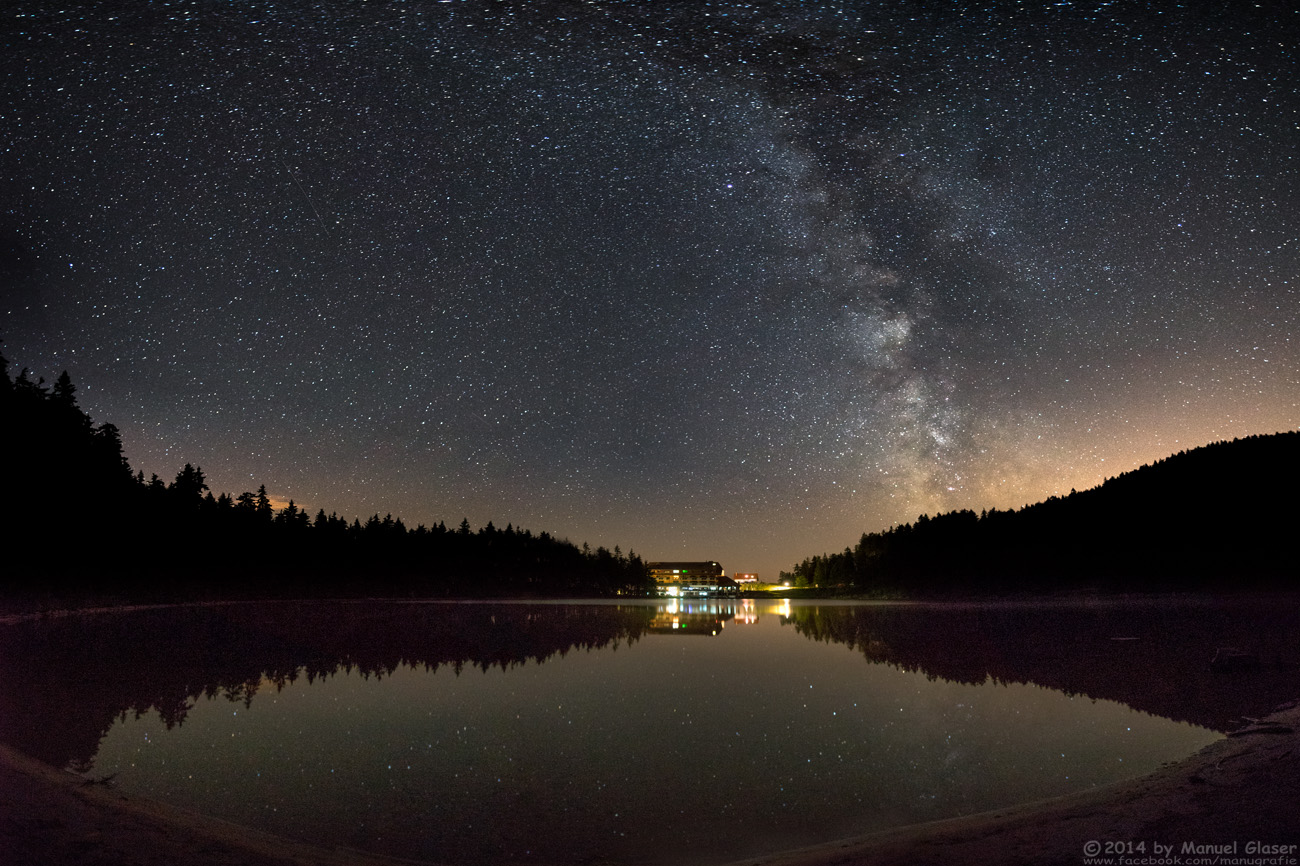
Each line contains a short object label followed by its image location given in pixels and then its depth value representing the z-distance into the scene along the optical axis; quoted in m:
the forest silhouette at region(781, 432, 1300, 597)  122.88
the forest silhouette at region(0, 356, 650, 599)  69.19
